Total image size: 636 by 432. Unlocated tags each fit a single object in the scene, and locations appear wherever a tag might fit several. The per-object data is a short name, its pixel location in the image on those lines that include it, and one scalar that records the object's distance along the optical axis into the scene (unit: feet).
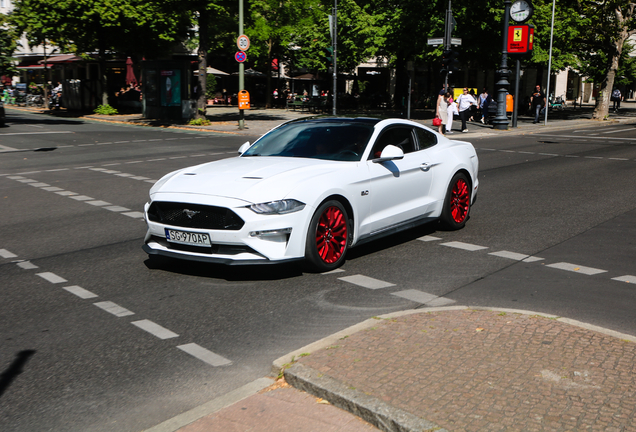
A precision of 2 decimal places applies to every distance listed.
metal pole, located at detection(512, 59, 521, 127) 100.42
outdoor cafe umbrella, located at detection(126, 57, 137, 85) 166.24
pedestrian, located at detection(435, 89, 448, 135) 86.53
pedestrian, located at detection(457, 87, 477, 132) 95.30
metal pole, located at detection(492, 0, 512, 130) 92.68
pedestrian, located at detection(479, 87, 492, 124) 113.07
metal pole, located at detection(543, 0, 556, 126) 109.19
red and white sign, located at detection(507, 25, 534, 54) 94.48
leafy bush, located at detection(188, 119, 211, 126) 104.06
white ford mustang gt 20.08
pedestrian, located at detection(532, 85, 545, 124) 120.57
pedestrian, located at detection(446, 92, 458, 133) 88.48
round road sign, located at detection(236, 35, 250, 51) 87.79
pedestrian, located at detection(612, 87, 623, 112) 166.40
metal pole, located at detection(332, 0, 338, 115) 99.45
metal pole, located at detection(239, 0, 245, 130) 93.66
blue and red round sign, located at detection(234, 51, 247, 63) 90.07
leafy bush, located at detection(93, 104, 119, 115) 134.41
